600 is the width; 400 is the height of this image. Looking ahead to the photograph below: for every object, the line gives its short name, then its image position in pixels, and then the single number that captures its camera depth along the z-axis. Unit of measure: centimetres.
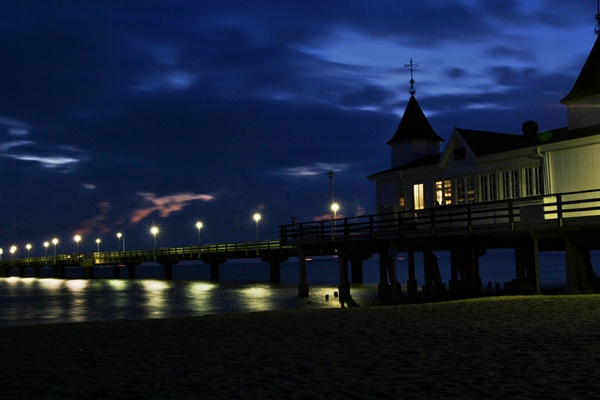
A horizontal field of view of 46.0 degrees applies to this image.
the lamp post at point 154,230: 9942
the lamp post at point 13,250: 15950
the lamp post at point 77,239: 12156
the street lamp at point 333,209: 3491
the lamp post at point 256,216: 7675
